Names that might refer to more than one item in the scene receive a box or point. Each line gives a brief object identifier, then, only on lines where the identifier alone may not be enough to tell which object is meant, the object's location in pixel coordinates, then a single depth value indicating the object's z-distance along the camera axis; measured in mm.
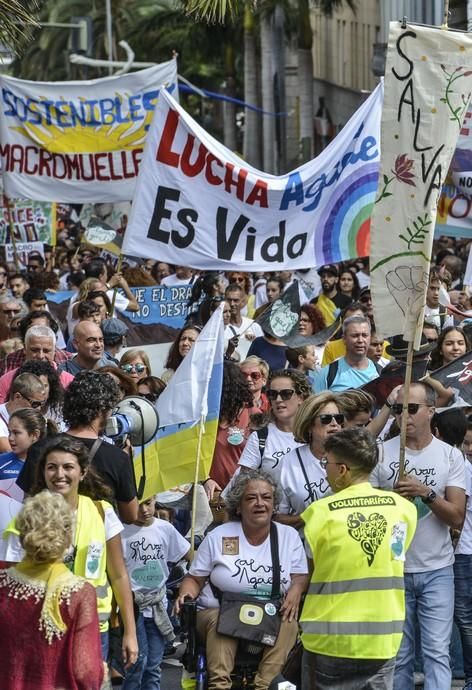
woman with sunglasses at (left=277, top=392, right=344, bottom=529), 12971
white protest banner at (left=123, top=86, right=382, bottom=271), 19601
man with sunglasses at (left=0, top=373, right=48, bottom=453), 13820
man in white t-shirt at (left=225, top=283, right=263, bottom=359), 21677
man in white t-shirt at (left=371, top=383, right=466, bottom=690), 12391
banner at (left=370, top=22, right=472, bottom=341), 12480
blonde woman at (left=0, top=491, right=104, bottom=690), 9041
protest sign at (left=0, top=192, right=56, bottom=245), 36965
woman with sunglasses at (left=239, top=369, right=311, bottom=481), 13924
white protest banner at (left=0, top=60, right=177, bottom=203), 27792
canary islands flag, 13841
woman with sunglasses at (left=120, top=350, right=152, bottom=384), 17930
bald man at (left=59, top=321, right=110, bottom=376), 16963
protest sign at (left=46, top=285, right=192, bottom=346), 23110
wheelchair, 12011
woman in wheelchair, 11942
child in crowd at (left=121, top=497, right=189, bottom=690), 13074
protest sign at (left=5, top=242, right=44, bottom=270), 36053
